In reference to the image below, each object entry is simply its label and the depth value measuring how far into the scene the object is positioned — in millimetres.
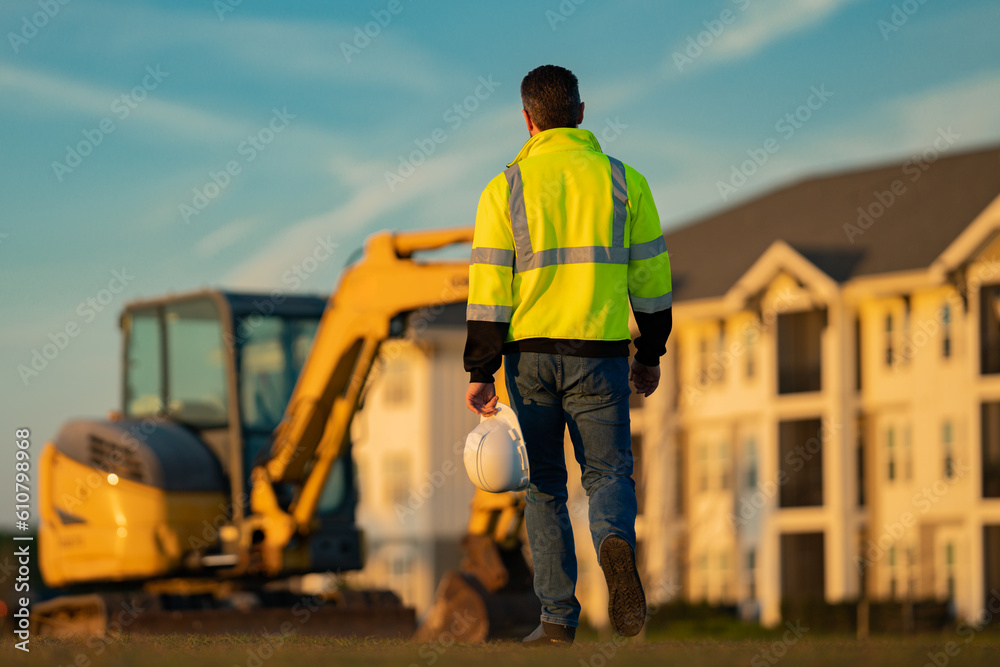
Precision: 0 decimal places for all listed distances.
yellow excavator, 27000
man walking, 12398
